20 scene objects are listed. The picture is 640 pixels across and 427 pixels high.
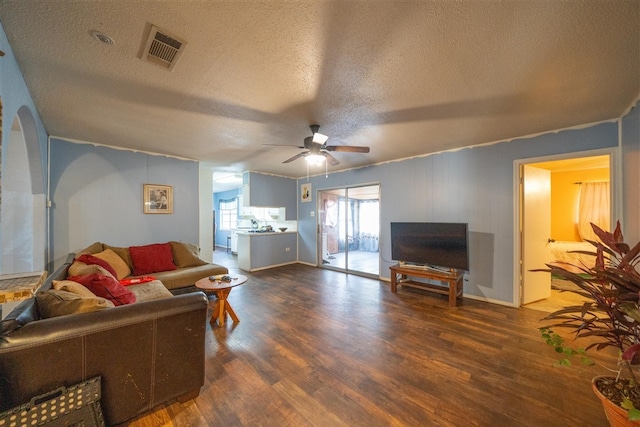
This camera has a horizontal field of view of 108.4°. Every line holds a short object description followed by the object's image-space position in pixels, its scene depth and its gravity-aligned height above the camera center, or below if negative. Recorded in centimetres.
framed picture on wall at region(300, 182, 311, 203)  620 +55
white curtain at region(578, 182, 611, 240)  470 +10
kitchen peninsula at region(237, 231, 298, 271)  548 -93
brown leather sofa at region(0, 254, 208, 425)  118 -83
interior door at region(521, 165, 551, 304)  330 -29
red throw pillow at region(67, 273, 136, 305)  195 -64
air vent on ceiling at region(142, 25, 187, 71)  145 +110
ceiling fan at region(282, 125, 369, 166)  267 +78
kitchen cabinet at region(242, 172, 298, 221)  557 +54
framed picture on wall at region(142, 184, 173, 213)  410 +27
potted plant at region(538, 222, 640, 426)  114 -50
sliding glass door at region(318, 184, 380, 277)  592 -57
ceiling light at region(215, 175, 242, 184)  659 +100
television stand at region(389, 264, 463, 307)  335 -108
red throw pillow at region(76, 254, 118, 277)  271 -57
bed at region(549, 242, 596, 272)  382 -73
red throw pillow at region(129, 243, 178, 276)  348 -72
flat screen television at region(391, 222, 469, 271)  348 -52
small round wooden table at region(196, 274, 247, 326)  274 -100
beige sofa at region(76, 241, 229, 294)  326 -87
